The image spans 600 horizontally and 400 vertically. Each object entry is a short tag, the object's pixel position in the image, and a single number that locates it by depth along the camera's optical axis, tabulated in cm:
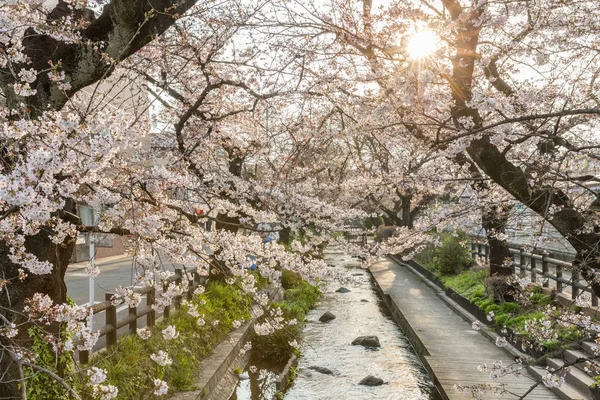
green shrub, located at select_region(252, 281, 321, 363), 1344
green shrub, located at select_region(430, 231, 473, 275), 2144
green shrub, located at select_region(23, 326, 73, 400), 530
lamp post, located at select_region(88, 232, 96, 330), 762
